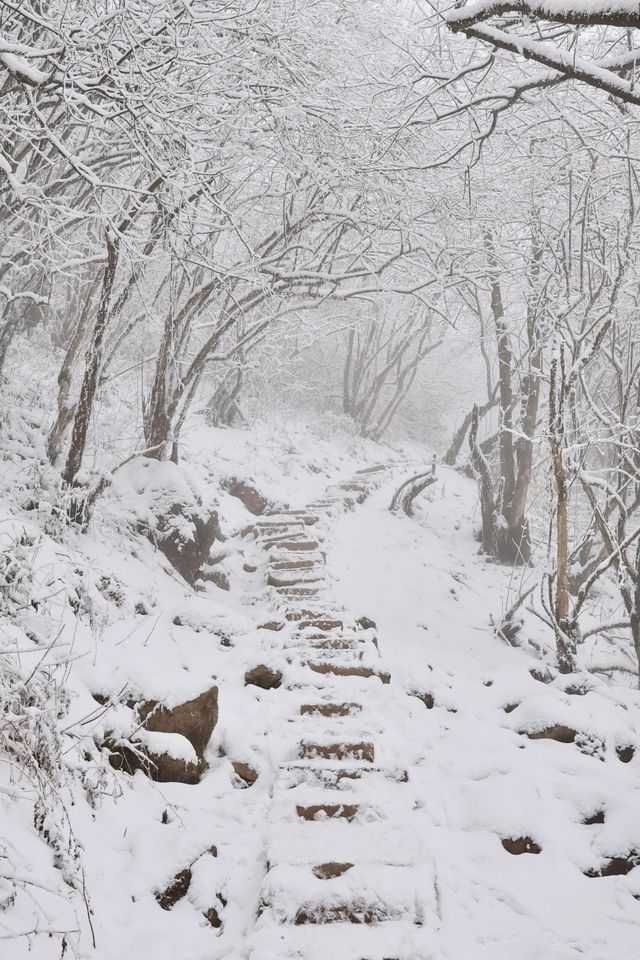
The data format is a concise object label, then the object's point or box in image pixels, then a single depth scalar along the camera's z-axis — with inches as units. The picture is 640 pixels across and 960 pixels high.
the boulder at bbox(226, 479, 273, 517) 435.5
